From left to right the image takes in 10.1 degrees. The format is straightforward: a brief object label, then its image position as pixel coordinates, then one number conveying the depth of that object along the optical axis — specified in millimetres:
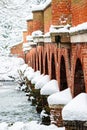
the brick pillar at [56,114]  14542
